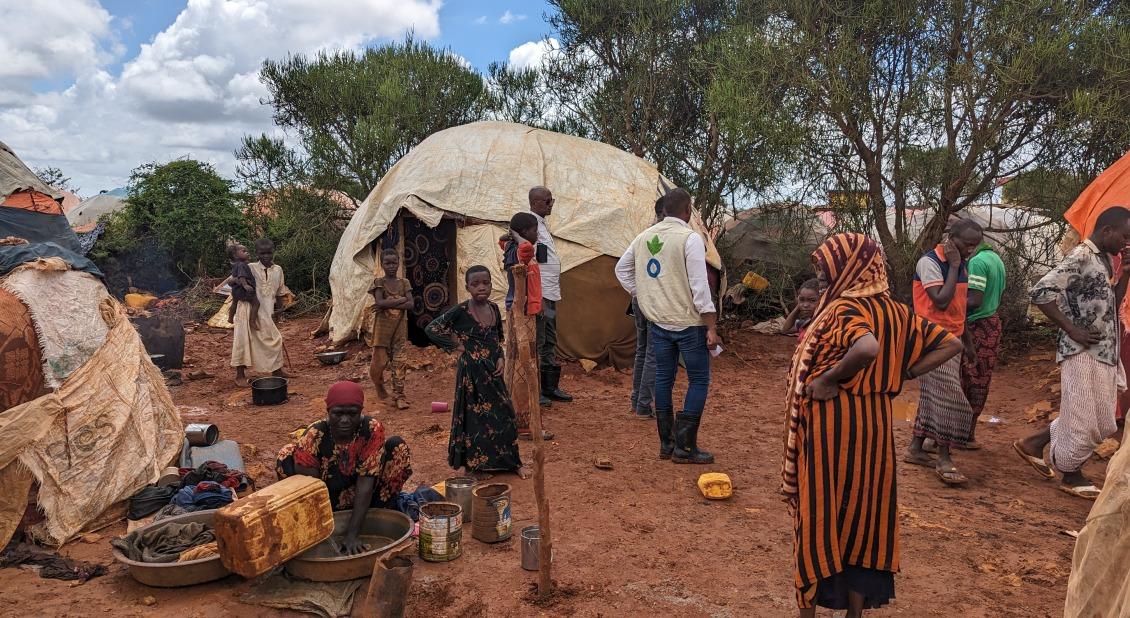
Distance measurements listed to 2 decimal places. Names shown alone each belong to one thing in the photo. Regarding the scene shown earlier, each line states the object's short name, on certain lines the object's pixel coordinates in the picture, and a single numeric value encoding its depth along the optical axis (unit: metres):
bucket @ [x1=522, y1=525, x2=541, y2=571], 3.53
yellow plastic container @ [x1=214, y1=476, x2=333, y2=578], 3.02
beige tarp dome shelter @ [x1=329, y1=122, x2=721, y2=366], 8.47
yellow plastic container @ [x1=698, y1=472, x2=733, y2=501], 4.43
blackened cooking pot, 6.88
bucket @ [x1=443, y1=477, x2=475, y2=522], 4.15
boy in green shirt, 5.00
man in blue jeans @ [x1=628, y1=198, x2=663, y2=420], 6.20
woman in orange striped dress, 2.61
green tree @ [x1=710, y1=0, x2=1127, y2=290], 7.90
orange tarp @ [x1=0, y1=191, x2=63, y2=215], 10.91
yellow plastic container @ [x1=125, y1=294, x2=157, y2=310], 12.12
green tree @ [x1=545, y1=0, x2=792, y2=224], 10.80
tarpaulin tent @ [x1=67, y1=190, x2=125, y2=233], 18.73
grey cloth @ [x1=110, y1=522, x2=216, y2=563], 3.44
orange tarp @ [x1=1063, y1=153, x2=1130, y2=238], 6.56
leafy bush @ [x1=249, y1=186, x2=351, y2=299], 11.64
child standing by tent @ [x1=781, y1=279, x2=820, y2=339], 4.96
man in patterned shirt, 4.19
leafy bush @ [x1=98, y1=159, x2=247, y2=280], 12.79
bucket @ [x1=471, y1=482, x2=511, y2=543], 3.82
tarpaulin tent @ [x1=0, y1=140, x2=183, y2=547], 3.86
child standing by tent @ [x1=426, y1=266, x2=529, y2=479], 4.72
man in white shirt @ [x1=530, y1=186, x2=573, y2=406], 6.11
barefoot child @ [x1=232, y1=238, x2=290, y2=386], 7.47
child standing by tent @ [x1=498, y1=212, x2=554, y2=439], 5.55
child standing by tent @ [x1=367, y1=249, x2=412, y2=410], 6.51
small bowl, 8.55
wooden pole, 3.21
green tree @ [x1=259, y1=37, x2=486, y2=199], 11.25
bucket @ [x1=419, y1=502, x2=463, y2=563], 3.58
